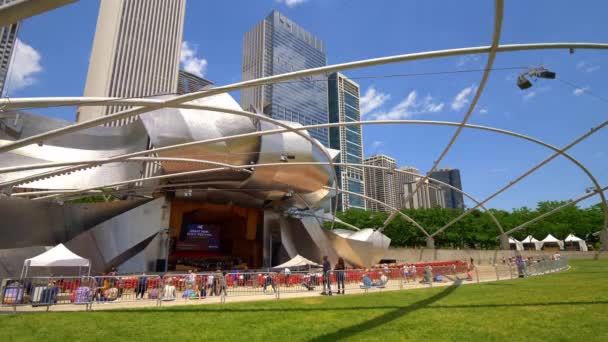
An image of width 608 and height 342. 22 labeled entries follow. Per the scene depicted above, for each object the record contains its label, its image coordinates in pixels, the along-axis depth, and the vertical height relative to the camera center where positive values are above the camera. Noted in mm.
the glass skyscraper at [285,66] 138875 +83948
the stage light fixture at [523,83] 15143 +7469
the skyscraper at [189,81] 183750 +96680
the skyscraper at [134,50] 101812 +64632
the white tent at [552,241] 61644 +3176
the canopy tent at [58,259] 15693 +134
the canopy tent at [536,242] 63469 +2994
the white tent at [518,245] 65888 +2722
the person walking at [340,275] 15025 -628
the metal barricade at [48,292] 11836 -1018
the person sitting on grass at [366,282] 16395 -1008
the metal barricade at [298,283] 16109 -1048
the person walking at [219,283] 14453 -890
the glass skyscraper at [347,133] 162625 +63536
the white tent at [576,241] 57550 +3005
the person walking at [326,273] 14384 -533
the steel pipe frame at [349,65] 9828 +5482
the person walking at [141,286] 13247 -921
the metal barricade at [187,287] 13266 -1028
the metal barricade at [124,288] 12906 -1001
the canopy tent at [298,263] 25438 -177
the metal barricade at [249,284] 15227 -986
